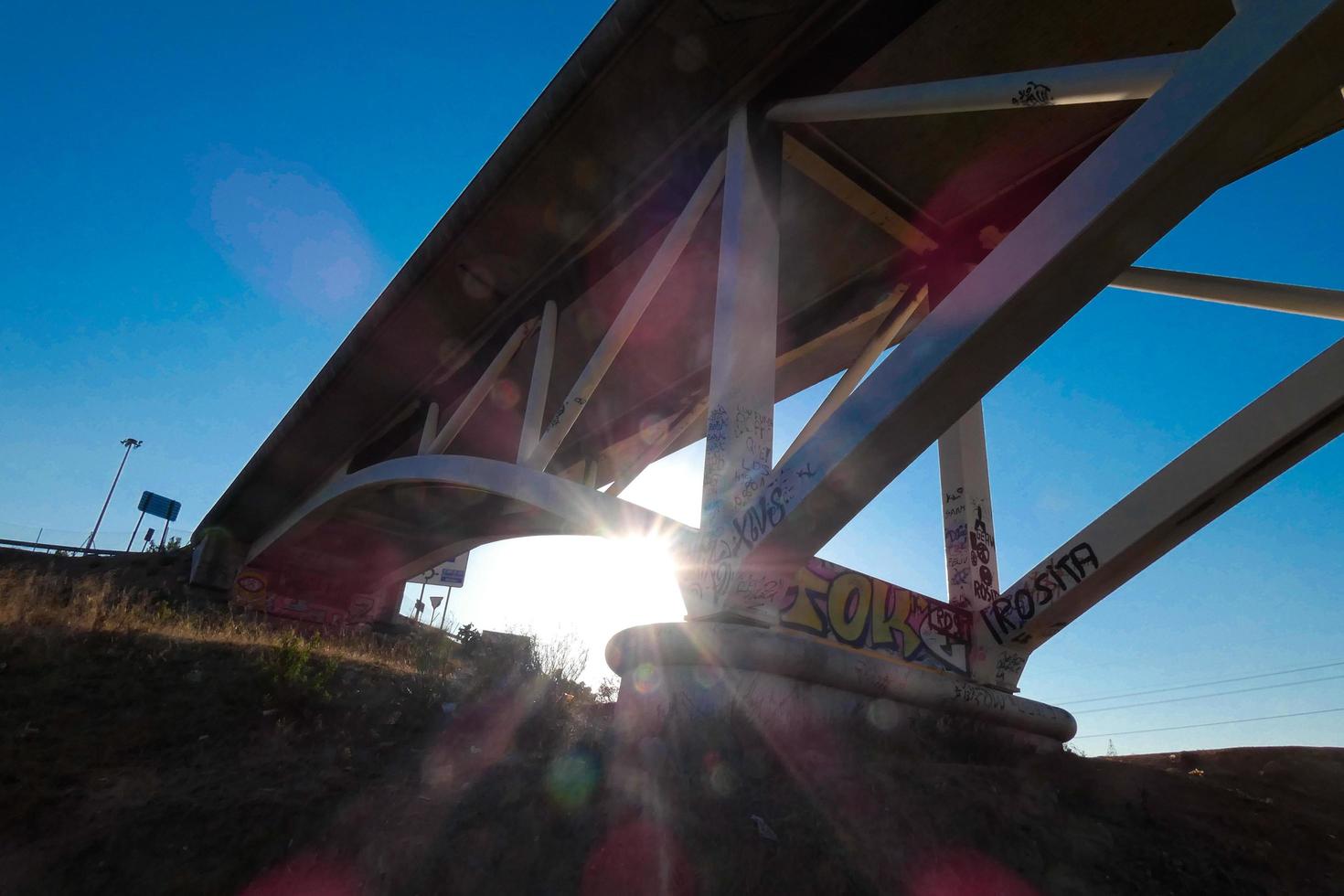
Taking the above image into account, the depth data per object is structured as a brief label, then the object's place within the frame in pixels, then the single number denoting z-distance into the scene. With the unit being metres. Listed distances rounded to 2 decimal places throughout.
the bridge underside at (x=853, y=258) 5.10
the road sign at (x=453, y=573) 56.75
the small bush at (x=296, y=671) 9.41
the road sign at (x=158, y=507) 71.88
